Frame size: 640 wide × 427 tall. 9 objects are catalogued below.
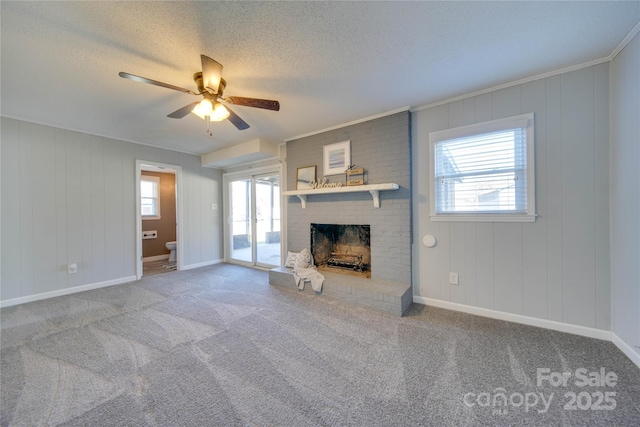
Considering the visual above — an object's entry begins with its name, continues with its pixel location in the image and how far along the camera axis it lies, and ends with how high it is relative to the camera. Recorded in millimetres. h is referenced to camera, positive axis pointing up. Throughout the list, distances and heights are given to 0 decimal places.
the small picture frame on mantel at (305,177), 3863 +592
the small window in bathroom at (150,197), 5855 +433
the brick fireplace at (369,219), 3016 -111
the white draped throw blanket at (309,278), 3264 -935
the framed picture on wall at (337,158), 3512 +830
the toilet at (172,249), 5746 -865
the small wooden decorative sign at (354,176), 3352 +523
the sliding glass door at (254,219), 4816 -134
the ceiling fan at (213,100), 1876 +1003
